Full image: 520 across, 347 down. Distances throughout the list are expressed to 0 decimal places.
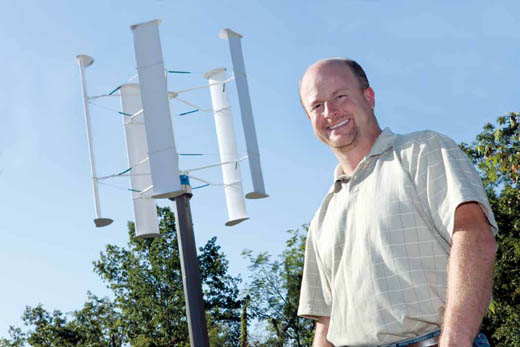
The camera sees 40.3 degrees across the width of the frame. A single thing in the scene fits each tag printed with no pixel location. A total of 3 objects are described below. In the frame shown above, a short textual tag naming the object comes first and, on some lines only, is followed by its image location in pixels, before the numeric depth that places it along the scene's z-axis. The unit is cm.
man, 179
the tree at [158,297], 2991
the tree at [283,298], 2581
